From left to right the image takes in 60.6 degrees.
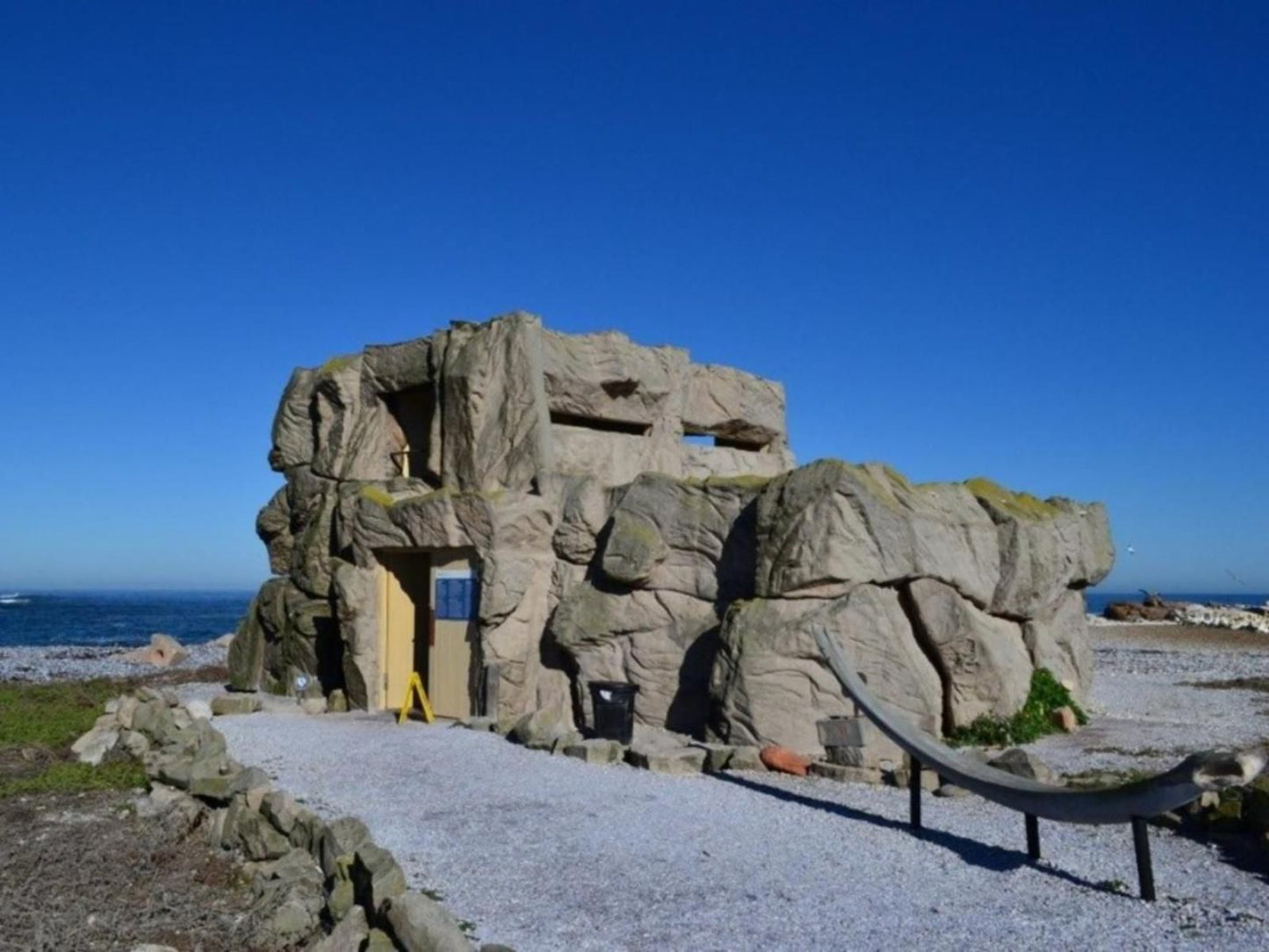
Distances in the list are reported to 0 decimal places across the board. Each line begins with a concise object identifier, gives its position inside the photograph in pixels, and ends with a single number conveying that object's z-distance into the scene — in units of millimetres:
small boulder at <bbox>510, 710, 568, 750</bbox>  13719
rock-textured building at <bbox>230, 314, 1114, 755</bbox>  13586
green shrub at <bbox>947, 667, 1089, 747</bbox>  14422
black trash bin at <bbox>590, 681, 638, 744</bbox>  13953
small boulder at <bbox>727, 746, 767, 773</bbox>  12461
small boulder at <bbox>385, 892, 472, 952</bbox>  6254
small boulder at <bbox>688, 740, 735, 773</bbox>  12492
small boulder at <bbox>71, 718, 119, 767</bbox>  13023
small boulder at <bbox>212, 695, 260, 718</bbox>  17016
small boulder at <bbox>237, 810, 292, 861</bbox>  8852
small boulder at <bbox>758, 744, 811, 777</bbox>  12312
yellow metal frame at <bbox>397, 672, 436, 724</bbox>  16297
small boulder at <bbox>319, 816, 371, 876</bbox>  8066
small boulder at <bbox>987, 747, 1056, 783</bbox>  10914
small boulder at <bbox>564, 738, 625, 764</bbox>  12906
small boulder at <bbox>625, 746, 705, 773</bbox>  12297
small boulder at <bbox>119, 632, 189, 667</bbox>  34156
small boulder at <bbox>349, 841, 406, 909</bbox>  7004
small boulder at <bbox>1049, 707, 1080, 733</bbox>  15766
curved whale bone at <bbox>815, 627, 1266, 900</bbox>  7078
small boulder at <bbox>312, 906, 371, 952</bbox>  6660
